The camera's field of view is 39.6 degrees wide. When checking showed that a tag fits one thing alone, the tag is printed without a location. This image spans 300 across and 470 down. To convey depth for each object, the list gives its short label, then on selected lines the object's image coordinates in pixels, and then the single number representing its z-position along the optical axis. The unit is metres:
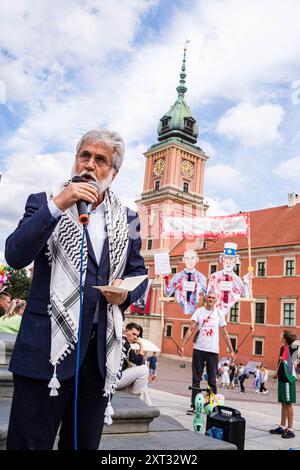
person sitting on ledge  5.23
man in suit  1.80
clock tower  49.34
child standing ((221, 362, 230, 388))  22.75
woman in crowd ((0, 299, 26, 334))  5.49
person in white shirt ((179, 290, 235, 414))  7.06
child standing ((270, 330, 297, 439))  6.07
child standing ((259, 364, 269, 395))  21.22
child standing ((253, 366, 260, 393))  21.84
